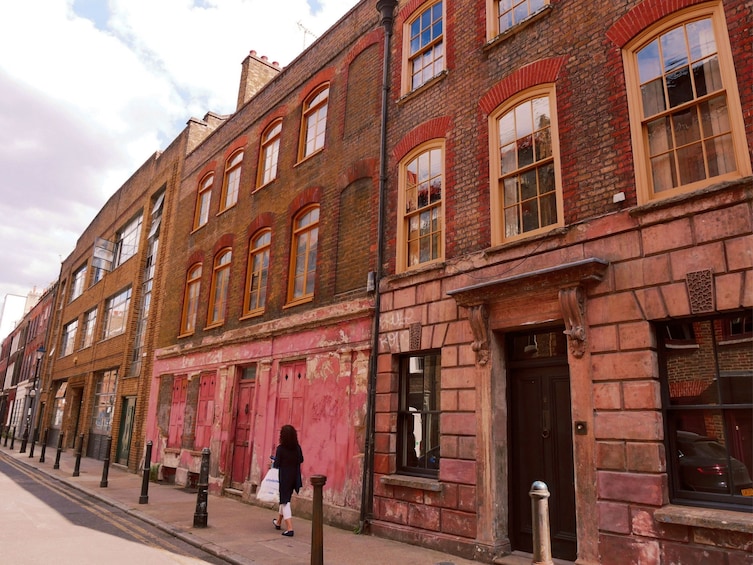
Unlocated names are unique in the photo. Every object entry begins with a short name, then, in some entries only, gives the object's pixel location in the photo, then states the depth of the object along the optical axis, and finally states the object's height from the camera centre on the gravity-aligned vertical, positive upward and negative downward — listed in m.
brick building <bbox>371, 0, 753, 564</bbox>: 5.36 +1.60
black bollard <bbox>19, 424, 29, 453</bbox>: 25.36 -1.73
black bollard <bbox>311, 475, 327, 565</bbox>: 5.54 -1.12
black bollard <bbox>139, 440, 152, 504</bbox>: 10.99 -1.44
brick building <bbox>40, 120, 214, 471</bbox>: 19.23 +4.04
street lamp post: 30.06 +1.19
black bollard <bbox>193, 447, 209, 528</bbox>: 8.48 -1.41
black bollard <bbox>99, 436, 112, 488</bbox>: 13.34 -1.58
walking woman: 8.30 -0.79
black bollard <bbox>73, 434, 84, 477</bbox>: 15.53 -1.55
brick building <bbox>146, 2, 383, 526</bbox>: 9.91 +2.97
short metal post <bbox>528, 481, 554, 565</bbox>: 3.99 -0.76
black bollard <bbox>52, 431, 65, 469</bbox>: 17.64 -1.56
